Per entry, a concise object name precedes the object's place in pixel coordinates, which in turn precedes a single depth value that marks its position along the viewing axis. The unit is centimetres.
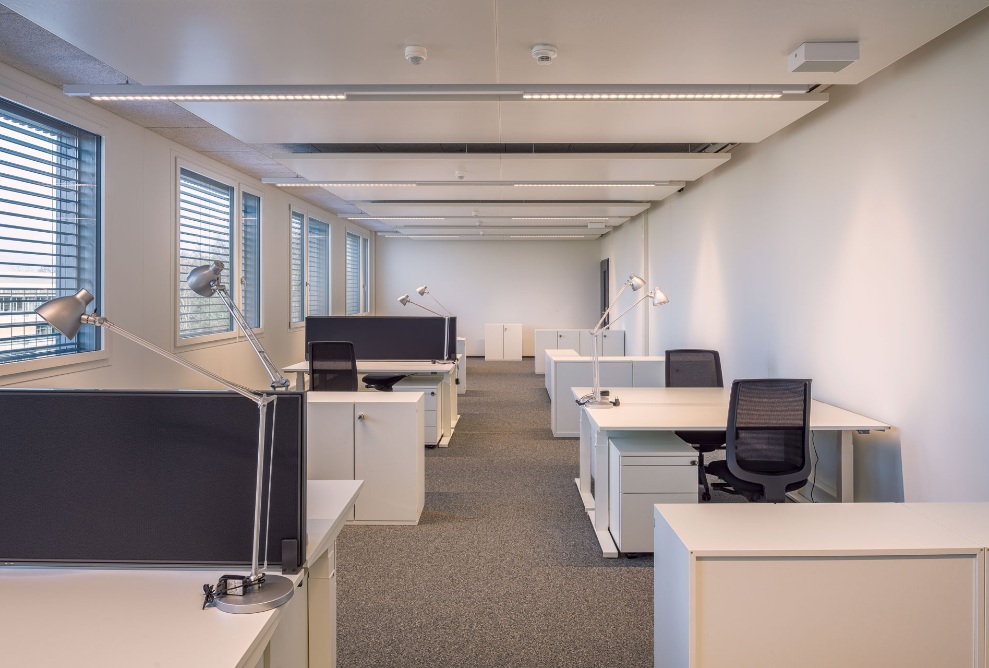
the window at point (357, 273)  1223
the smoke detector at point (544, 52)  293
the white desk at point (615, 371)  594
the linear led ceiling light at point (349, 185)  632
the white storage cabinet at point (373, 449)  379
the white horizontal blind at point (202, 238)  583
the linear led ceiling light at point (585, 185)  630
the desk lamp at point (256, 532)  128
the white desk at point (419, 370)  575
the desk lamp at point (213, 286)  165
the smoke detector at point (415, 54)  295
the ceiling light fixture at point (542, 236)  1252
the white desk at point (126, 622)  118
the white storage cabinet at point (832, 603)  172
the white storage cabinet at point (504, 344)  1357
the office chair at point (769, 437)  307
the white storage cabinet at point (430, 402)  561
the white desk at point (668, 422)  332
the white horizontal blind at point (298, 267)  877
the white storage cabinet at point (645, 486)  325
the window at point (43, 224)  377
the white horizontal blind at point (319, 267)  988
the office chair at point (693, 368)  489
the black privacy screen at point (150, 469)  154
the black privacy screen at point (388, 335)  624
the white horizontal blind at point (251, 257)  726
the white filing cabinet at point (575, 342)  934
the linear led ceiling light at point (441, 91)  345
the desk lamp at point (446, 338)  617
